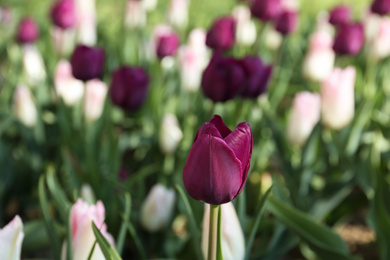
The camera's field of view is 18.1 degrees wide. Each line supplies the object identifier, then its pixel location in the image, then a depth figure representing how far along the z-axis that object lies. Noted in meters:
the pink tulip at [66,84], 1.71
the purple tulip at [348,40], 1.75
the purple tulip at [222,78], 1.46
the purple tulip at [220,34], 1.70
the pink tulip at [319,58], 1.85
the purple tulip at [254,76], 1.48
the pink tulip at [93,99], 1.62
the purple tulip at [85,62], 1.56
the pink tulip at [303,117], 1.60
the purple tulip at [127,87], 1.55
